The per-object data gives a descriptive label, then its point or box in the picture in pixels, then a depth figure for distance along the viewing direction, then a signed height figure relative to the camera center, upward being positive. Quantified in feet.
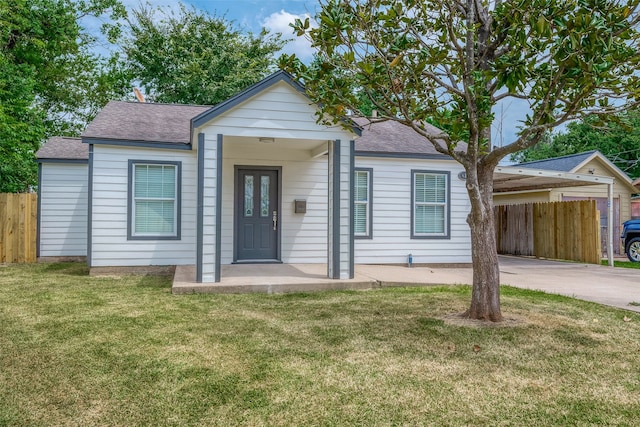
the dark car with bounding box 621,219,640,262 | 41.65 -1.09
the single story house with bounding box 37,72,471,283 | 23.79 +2.25
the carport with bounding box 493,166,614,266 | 35.01 +4.04
